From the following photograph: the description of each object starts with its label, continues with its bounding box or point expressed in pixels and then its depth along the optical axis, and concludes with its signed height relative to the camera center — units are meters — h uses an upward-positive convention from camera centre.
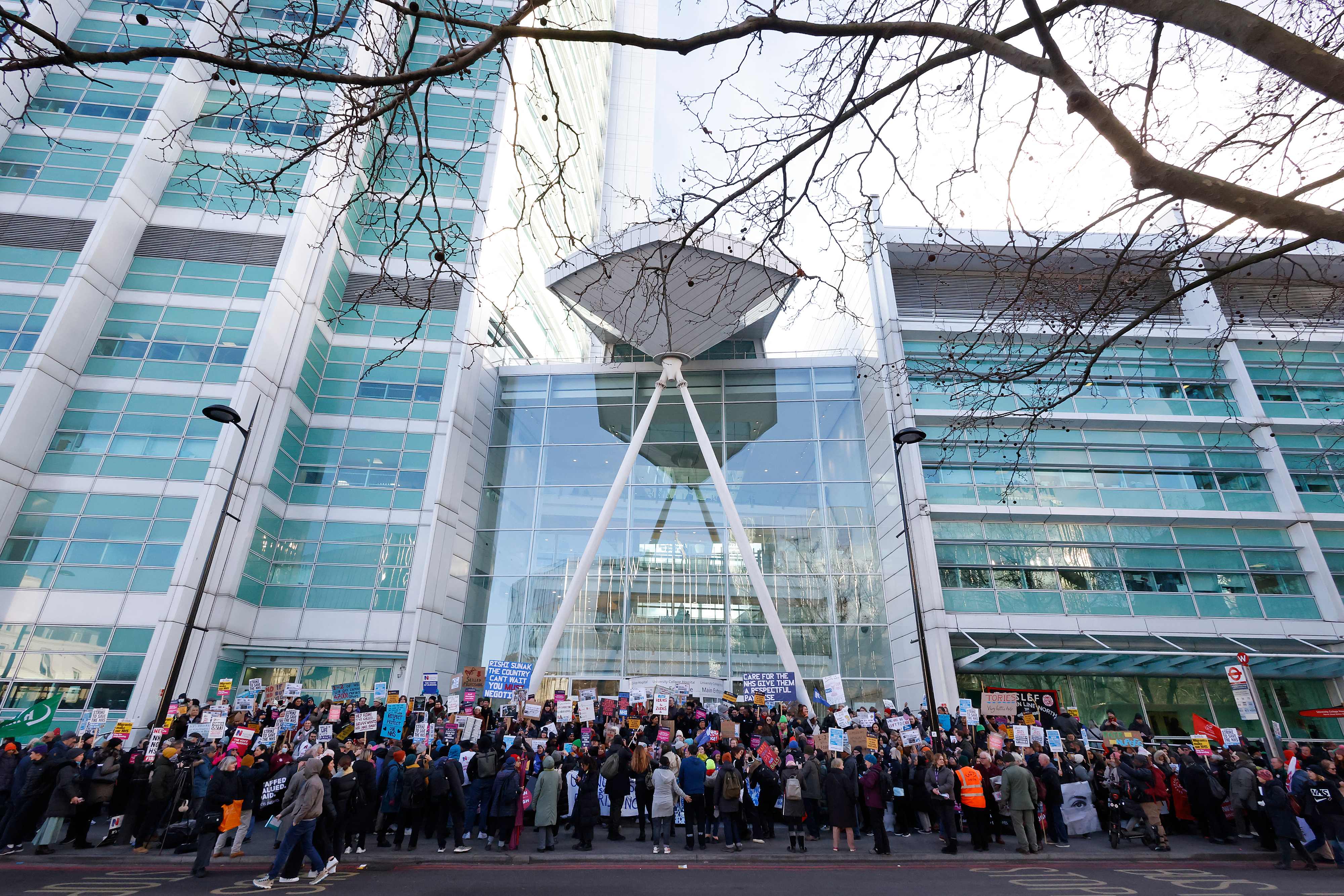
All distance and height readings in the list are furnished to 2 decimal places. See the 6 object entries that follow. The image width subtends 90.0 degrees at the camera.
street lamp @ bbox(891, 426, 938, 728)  15.20 +4.65
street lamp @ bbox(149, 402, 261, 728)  14.80 +3.67
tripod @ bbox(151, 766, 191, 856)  10.70 -0.66
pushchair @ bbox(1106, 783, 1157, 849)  11.62 -0.91
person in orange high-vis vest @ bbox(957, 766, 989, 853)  11.11 -0.75
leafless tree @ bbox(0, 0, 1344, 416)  3.63 +3.89
